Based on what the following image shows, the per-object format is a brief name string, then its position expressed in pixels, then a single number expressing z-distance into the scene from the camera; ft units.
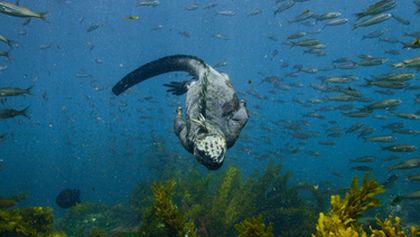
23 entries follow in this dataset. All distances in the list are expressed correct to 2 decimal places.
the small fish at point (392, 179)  30.66
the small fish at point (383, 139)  36.73
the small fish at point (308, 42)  42.98
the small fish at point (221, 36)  80.20
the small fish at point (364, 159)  40.06
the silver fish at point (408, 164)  30.04
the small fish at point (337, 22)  52.85
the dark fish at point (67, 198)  40.75
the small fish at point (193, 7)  73.57
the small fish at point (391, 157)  47.32
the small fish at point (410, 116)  36.65
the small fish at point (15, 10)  24.07
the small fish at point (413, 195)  28.16
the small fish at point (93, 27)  66.41
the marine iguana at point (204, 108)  12.46
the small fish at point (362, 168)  34.94
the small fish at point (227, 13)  72.26
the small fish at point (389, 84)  33.60
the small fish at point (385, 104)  34.79
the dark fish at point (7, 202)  24.50
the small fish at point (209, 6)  79.51
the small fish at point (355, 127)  45.22
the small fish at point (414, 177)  29.39
